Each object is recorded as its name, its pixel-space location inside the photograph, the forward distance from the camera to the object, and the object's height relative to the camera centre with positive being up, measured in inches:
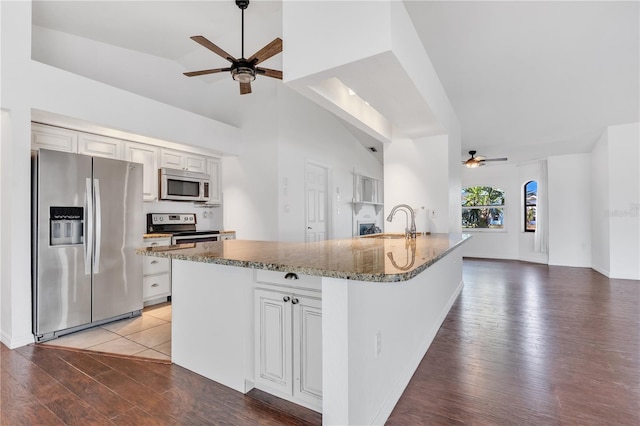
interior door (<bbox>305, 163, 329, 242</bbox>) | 215.3 +10.6
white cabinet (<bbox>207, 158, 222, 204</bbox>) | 187.6 +21.9
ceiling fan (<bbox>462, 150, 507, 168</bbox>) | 252.4 +46.3
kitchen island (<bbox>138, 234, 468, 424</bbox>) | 51.9 -21.8
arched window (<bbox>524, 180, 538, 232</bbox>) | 289.0 +8.8
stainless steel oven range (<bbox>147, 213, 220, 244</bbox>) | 154.8 -5.1
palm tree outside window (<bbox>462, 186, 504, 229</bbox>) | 305.3 +7.5
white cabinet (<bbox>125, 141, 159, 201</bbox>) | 147.6 +27.5
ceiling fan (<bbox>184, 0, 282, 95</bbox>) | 105.7 +55.3
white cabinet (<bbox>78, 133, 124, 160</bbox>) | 130.5 +31.1
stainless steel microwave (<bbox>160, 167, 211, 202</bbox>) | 158.7 +17.4
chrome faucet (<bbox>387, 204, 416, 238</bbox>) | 116.8 -6.1
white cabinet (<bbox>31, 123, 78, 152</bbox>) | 118.3 +31.2
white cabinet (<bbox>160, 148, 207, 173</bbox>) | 162.9 +30.9
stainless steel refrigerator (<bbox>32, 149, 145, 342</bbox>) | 103.8 -7.9
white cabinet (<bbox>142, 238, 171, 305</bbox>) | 142.1 -27.2
